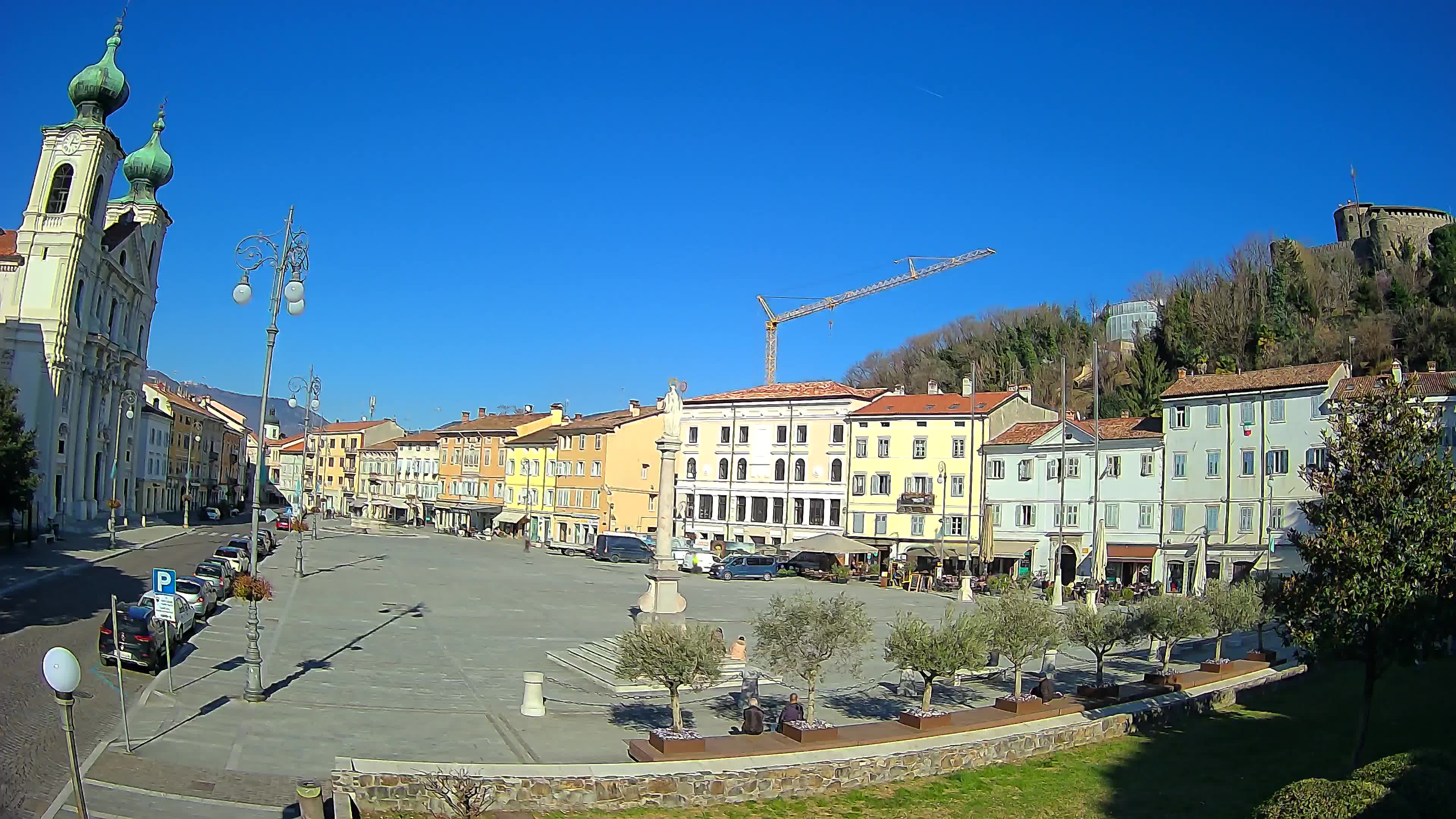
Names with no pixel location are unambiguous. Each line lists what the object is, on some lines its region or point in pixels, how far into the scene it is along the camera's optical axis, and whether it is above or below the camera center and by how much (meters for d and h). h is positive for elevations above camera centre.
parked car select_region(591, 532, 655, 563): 63.69 -4.44
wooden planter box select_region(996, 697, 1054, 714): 18.67 -4.01
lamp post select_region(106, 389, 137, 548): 65.81 +4.09
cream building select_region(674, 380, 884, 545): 64.94 +1.56
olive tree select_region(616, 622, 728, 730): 15.98 -2.83
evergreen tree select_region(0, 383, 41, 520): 39.53 -0.05
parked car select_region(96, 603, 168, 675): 20.70 -3.77
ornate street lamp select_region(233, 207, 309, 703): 18.98 +3.50
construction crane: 117.12 +19.61
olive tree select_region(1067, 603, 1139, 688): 21.84 -2.95
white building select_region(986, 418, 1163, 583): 52.16 +0.09
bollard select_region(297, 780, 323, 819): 11.58 -3.89
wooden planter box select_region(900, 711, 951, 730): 16.72 -3.91
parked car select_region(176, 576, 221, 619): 28.39 -3.76
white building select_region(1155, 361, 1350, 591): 45.94 +2.02
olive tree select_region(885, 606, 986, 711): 17.66 -2.79
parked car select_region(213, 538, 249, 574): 38.69 -3.67
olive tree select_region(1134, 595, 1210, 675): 23.05 -2.77
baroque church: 59.34 +9.48
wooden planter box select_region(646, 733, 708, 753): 14.73 -3.92
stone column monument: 24.27 -1.59
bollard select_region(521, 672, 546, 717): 19.16 -4.31
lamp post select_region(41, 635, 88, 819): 9.75 -2.14
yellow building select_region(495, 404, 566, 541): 82.06 -0.60
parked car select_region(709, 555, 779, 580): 55.34 -4.67
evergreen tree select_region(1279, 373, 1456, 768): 14.64 -0.51
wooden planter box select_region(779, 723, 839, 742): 15.62 -3.92
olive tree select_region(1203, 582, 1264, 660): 24.28 -2.62
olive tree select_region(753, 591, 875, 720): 17.58 -2.65
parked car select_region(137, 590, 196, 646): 22.70 -3.77
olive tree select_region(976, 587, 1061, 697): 19.30 -2.57
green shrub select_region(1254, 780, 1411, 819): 8.30 -2.54
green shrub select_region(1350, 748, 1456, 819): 8.30 -2.40
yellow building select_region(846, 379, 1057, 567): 59.78 +1.47
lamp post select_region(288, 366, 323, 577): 52.03 +3.54
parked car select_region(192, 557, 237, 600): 33.16 -3.74
